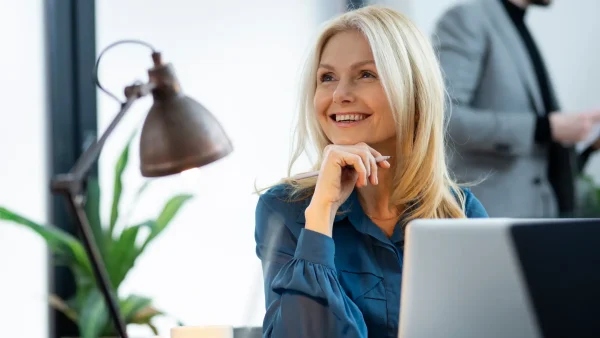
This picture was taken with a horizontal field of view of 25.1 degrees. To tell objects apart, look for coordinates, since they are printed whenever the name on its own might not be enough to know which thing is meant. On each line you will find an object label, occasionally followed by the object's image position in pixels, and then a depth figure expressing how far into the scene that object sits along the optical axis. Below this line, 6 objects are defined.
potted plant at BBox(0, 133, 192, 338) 2.70
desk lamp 1.49
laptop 1.30
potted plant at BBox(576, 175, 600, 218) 2.66
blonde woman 1.71
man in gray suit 2.62
